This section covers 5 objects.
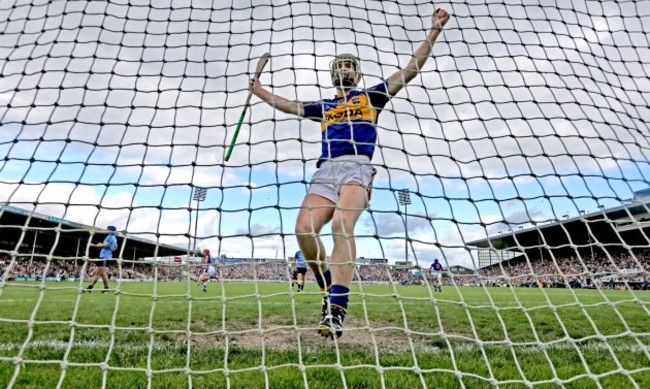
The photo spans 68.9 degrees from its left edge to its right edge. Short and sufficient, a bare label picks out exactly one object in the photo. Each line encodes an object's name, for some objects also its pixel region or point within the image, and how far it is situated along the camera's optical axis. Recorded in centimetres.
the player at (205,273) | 1326
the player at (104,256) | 912
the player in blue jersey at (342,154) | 289
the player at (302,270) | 1208
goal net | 245
